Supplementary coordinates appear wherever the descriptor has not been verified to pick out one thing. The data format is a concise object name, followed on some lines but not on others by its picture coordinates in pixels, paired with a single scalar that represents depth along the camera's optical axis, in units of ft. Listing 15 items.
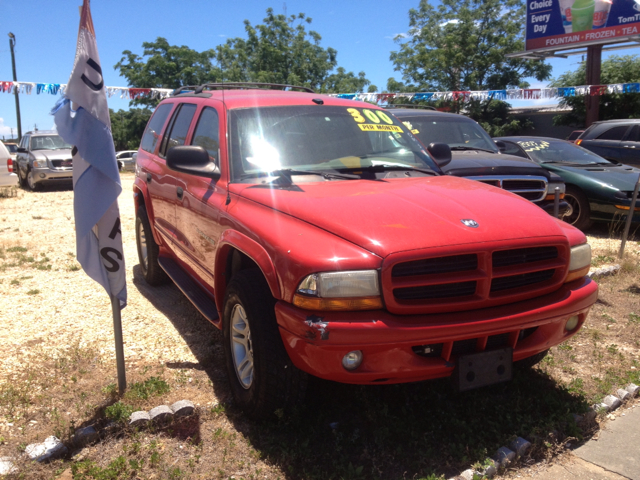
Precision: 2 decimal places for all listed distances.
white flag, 10.19
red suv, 8.30
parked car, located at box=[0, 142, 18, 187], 45.21
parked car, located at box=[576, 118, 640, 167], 36.68
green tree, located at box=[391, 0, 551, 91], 106.01
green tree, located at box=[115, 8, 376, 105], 126.41
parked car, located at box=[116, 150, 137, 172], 88.61
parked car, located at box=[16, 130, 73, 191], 51.72
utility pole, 110.63
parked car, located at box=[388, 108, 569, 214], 21.97
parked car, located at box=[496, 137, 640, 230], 27.61
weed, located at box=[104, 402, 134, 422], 10.16
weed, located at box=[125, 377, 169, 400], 11.10
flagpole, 11.23
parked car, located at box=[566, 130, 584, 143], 51.08
